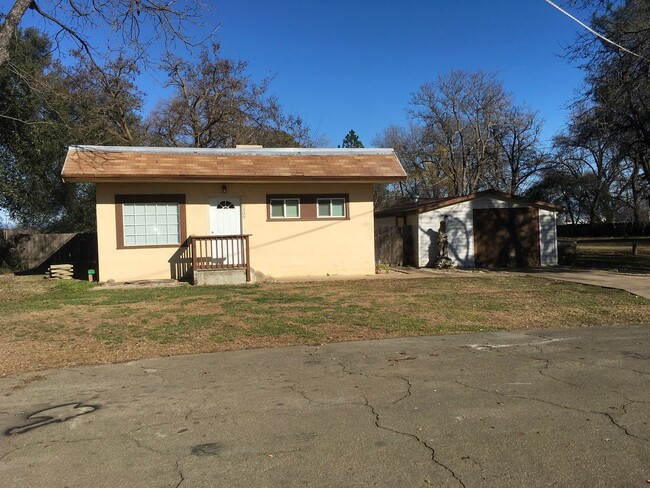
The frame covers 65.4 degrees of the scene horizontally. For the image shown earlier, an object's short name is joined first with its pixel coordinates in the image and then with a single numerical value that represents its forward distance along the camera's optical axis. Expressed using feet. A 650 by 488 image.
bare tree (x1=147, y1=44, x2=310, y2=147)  93.35
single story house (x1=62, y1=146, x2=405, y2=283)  47.67
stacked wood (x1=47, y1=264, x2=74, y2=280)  52.37
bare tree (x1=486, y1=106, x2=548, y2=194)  146.30
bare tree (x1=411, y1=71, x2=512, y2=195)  134.00
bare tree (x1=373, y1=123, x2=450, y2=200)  151.33
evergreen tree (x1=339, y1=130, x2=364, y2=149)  186.29
